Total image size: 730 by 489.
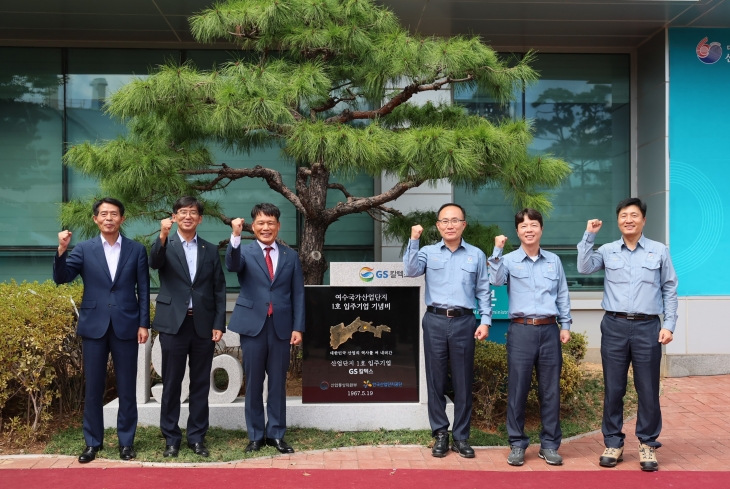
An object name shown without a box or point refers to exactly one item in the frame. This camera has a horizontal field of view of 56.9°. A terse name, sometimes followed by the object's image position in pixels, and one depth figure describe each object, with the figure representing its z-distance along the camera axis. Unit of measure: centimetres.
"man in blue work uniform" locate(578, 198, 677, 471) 438
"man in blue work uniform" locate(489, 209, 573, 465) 445
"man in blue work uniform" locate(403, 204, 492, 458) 458
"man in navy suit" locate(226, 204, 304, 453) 462
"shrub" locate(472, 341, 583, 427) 530
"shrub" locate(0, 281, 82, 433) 459
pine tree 475
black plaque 524
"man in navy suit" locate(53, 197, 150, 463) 441
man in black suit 448
